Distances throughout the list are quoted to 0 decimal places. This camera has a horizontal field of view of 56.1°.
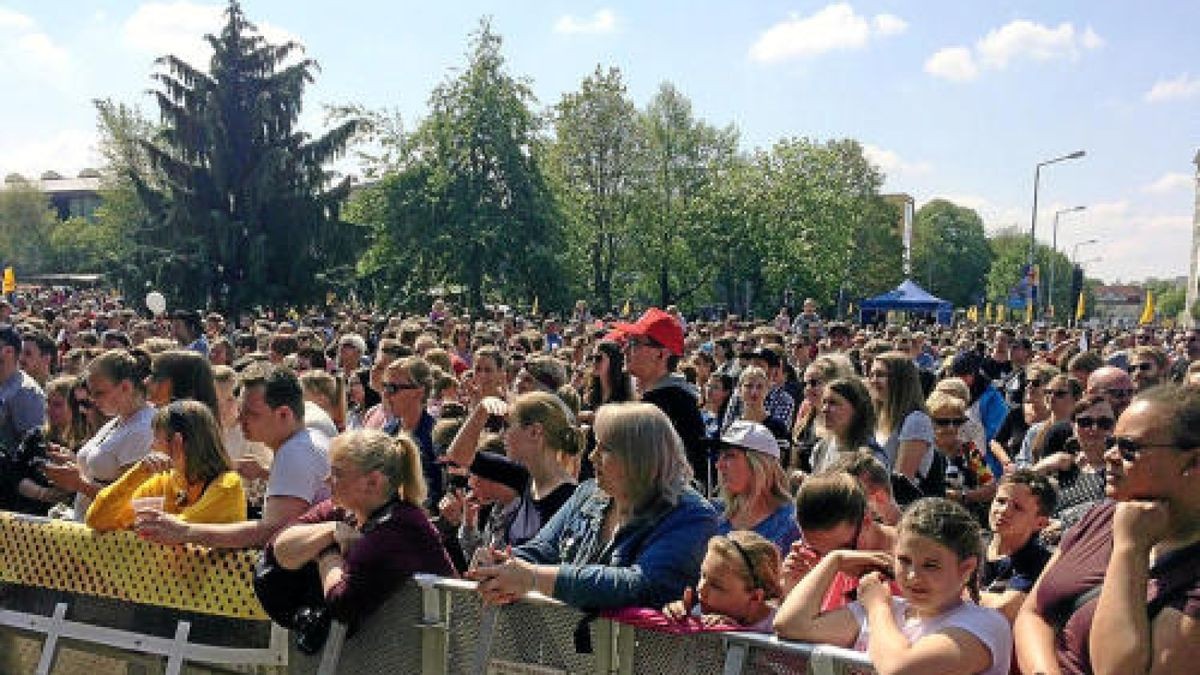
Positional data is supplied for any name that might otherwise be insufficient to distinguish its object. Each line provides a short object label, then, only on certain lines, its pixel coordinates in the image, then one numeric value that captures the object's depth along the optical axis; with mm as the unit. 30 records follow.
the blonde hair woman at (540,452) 4855
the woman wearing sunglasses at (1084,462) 5461
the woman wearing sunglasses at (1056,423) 6879
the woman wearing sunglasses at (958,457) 6438
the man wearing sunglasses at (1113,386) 6137
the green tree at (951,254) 101812
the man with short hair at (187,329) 11891
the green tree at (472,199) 34375
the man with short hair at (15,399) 7289
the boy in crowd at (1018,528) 4121
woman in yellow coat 4812
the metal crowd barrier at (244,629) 3531
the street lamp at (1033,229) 40419
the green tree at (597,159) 44781
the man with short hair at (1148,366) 8327
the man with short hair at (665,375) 6195
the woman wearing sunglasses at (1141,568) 2521
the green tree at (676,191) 46781
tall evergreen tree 33312
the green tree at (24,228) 89188
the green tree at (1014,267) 100250
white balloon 25830
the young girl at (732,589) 3527
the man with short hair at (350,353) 11000
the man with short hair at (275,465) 4578
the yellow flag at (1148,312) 43000
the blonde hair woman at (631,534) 3658
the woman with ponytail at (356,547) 4012
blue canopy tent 43094
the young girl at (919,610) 2971
